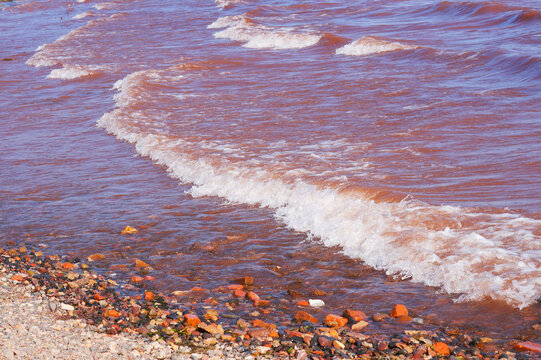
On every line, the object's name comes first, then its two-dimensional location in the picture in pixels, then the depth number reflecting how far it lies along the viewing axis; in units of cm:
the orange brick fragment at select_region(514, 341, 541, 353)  1071
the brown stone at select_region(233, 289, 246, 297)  1332
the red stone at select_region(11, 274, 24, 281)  1384
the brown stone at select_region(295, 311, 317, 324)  1203
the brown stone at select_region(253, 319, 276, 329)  1164
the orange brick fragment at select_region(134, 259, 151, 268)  1509
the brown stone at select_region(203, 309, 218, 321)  1212
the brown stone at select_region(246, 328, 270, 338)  1127
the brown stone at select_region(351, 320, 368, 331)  1165
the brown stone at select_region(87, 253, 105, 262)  1569
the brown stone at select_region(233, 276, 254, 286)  1389
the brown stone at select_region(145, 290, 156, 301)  1315
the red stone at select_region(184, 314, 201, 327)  1170
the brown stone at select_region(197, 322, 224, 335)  1134
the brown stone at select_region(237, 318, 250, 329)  1170
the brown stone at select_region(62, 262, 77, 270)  1496
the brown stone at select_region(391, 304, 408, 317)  1209
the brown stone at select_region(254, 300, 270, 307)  1289
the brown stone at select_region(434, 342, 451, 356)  1063
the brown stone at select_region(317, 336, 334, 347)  1086
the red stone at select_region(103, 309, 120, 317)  1209
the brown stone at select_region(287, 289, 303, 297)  1328
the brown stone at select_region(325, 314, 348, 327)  1177
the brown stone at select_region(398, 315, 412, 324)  1191
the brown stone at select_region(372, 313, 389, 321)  1203
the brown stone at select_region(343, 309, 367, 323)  1203
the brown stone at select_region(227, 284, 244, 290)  1369
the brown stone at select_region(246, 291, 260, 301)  1305
